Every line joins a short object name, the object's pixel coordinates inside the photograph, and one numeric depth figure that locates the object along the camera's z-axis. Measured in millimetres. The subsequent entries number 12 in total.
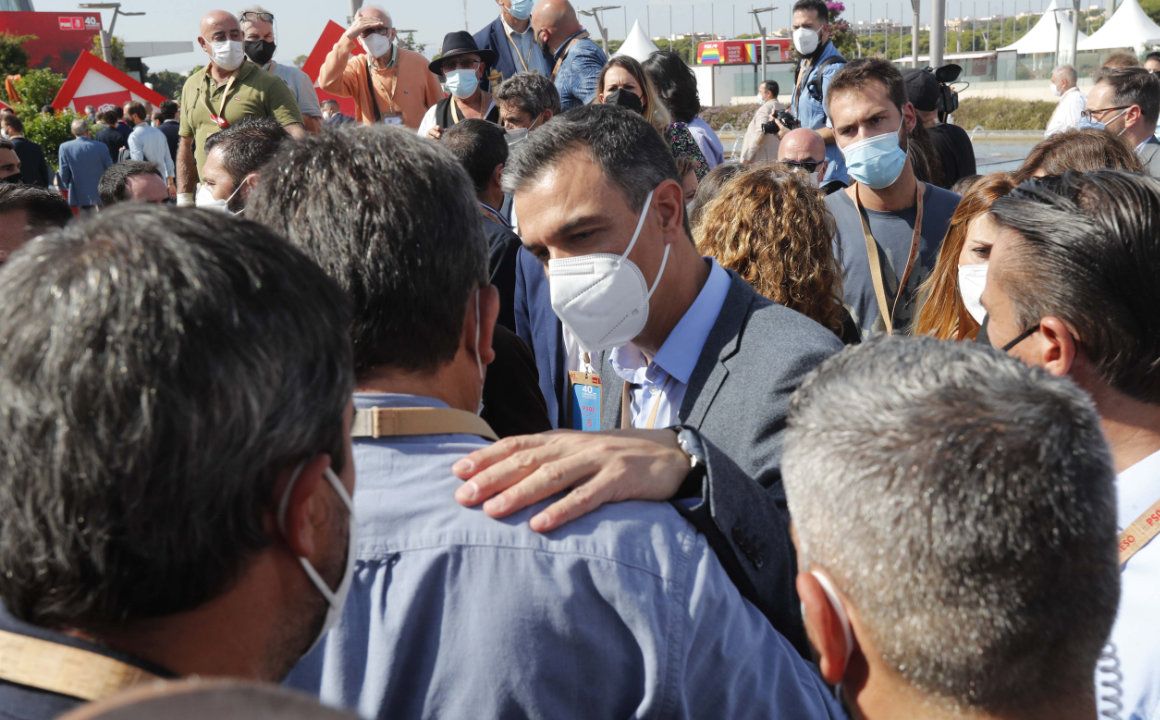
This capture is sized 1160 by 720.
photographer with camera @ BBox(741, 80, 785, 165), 7605
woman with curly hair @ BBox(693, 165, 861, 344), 3488
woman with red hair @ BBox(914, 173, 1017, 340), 3145
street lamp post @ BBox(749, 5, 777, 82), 32281
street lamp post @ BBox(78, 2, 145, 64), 31458
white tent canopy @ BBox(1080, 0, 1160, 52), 28661
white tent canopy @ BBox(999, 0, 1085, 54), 35750
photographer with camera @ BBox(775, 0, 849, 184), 7168
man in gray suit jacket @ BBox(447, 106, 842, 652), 2434
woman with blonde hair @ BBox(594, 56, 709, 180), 5957
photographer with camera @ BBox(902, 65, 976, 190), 6391
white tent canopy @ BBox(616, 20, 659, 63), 12828
